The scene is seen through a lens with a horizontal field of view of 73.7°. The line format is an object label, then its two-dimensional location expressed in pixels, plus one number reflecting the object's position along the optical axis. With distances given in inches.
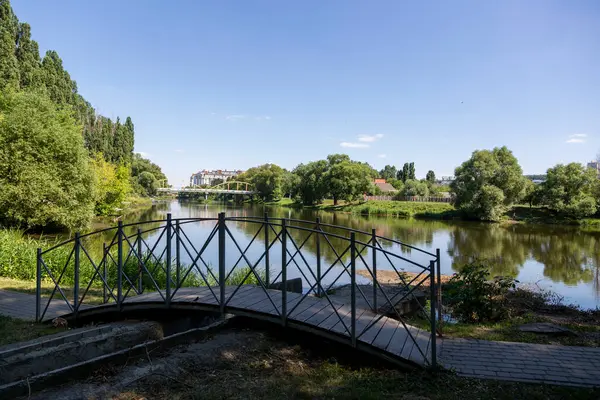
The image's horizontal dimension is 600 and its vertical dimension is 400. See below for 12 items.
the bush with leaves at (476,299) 311.6
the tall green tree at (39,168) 830.5
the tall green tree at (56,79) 1411.2
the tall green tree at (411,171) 4599.9
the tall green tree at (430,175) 5165.8
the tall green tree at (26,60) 1257.4
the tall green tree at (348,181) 2448.3
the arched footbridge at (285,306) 195.2
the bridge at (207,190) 3552.7
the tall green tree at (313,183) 2625.5
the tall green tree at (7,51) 1100.5
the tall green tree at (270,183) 3592.5
